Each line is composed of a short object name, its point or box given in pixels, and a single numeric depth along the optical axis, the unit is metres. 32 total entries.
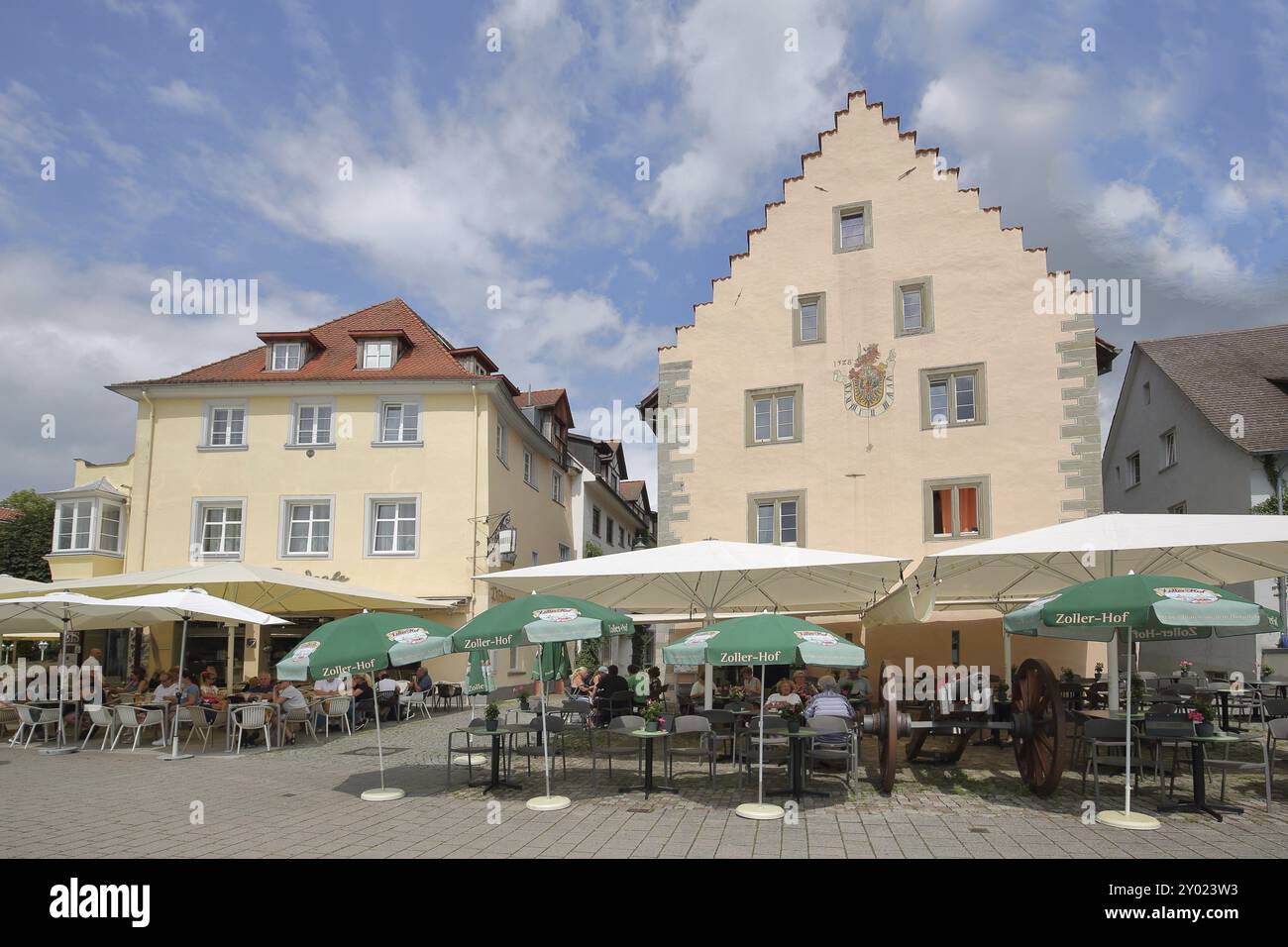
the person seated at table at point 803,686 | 13.90
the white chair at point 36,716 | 16.06
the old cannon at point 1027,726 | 9.91
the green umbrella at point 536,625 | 9.92
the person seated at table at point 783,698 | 10.69
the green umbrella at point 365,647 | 10.09
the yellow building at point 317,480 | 25.30
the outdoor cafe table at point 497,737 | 11.19
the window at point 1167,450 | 27.16
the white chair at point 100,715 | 15.22
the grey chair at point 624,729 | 10.91
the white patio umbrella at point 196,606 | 14.40
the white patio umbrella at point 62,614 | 15.52
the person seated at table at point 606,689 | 15.45
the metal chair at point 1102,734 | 9.52
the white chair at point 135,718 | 15.13
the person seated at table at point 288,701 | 15.81
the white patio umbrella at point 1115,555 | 11.09
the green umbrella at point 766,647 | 9.05
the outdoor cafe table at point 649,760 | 10.58
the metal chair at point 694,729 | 10.43
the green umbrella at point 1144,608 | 8.59
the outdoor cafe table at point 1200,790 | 9.17
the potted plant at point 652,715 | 10.76
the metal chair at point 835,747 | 10.39
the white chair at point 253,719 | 15.12
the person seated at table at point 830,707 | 10.84
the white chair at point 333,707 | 16.88
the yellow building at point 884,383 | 21.30
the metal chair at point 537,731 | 11.41
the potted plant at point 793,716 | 10.41
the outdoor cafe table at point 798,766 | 10.32
